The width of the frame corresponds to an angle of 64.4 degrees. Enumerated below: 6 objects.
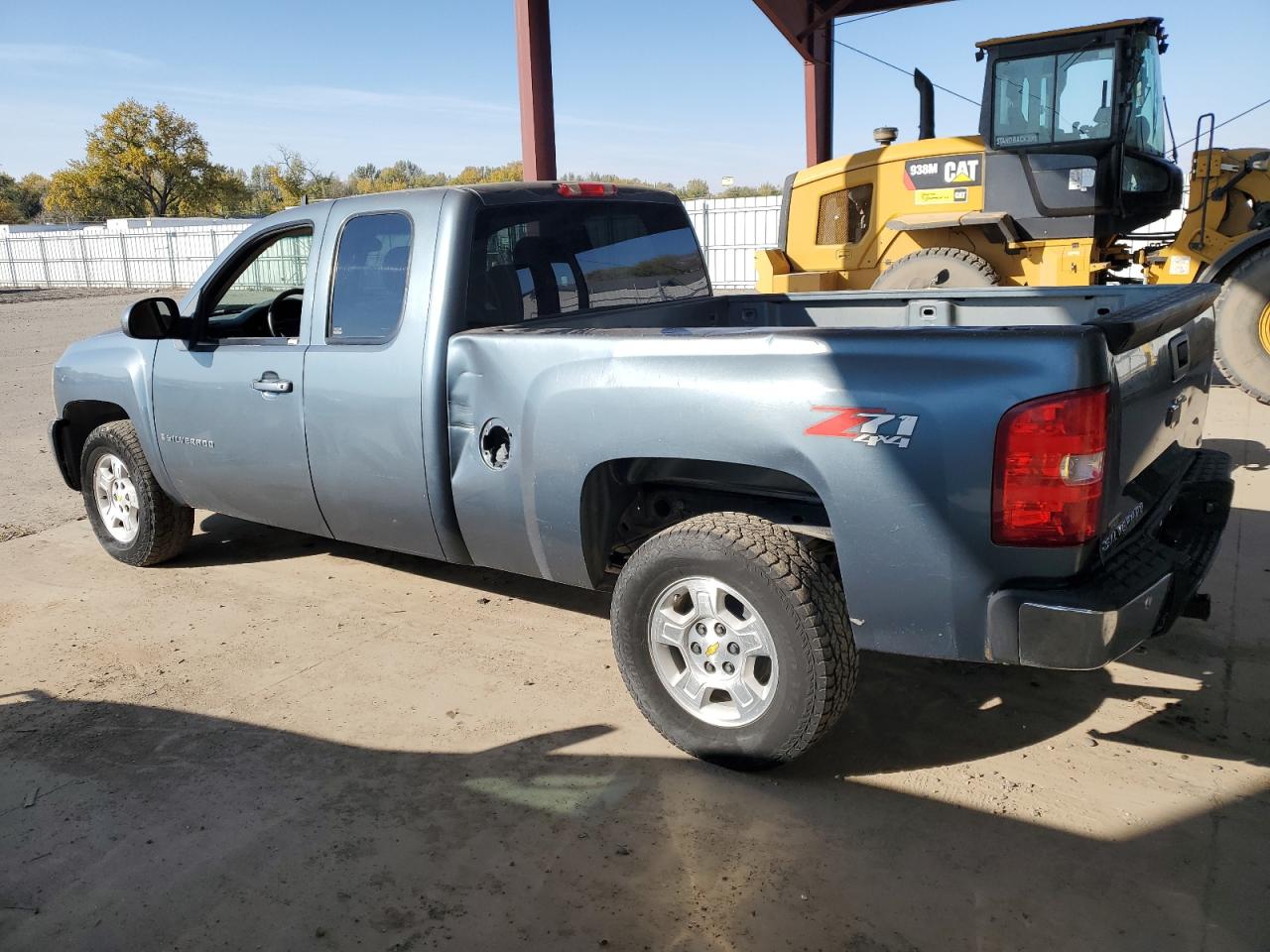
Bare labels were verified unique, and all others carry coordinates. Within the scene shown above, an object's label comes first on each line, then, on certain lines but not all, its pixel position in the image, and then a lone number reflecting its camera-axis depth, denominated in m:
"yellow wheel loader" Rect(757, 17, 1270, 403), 8.82
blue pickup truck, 2.74
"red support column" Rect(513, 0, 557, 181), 10.59
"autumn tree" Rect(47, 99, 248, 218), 61.28
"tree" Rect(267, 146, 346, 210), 64.81
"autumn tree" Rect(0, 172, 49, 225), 80.47
